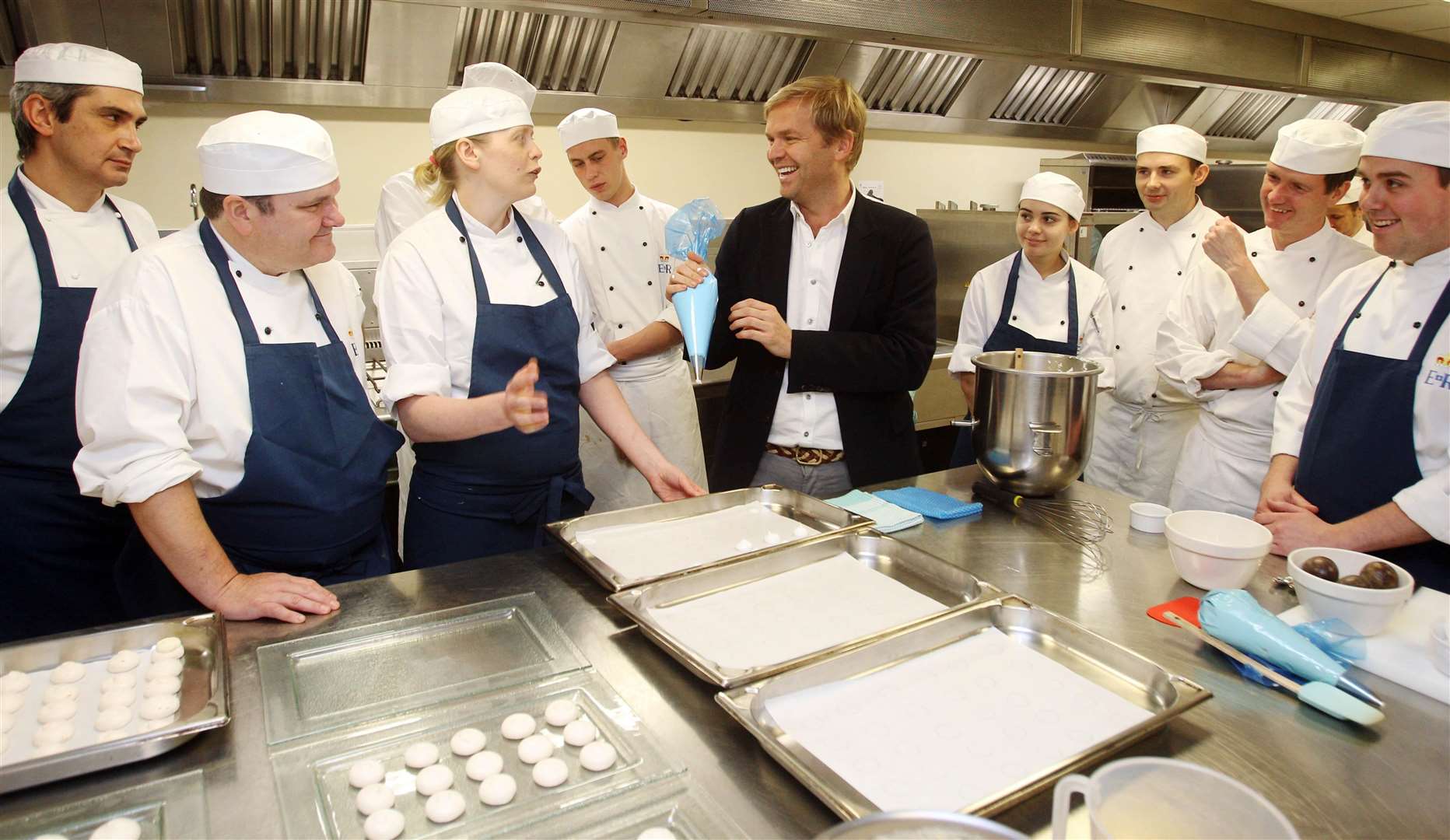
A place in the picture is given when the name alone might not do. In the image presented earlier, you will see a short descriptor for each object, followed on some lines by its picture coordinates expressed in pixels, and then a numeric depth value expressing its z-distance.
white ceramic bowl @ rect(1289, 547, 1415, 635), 1.32
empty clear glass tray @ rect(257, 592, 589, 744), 1.19
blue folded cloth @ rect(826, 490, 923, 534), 1.85
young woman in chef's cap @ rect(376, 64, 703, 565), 1.96
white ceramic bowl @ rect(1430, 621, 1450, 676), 1.25
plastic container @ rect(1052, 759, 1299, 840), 0.75
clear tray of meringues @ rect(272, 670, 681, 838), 0.98
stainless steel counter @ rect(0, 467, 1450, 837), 0.99
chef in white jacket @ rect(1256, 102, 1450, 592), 1.71
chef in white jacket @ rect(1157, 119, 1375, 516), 2.60
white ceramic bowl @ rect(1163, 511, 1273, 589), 1.52
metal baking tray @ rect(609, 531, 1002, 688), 1.37
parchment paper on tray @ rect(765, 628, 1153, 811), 1.05
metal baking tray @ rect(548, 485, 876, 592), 1.72
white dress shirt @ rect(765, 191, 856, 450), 2.49
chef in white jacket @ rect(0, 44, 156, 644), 2.20
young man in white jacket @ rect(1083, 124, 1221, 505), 3.31
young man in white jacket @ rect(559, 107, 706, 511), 3.30
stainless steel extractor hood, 3.38
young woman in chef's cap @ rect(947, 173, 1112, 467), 3.21
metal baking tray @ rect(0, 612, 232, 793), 1.02
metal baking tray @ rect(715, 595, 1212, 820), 0.98
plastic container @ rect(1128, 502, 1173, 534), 1.84
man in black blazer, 2.41
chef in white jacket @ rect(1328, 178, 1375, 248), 3.31
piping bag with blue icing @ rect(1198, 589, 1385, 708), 1.22
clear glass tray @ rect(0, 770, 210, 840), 0.96
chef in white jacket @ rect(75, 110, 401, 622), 1.49
